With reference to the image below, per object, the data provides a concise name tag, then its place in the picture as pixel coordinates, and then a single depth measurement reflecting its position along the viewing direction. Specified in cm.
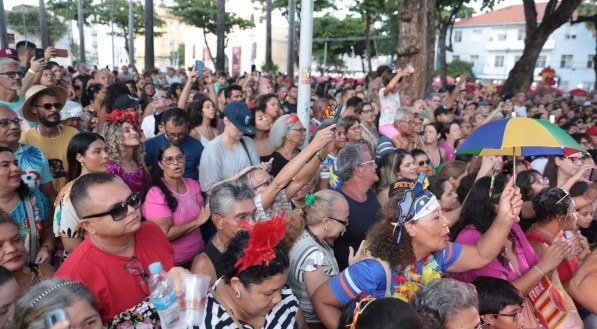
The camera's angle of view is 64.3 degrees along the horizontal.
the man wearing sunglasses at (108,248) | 234
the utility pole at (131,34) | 2569
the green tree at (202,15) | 3575
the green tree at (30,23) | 5203
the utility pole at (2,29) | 1902
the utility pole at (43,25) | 2414
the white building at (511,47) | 5369
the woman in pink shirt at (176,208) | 348
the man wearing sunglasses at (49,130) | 407
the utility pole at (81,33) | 2917
